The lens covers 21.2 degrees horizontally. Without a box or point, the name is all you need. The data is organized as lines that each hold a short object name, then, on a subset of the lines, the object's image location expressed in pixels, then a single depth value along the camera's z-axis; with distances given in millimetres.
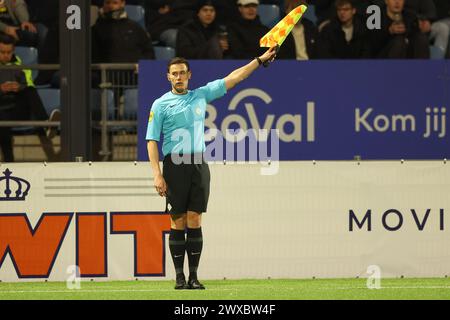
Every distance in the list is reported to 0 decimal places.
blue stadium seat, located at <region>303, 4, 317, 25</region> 15195
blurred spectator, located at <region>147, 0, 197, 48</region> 15188
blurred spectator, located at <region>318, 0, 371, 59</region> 13562
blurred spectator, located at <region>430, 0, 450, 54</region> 14944
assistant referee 9719
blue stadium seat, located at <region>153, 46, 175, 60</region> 14852
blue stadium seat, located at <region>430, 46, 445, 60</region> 14789
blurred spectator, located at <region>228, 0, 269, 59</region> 13461
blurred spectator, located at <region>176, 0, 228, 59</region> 13250
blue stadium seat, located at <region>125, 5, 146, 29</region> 15538
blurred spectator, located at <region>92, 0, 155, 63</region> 13641
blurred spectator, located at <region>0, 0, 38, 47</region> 14945
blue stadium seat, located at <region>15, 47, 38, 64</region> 15047
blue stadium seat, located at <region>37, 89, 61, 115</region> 14445
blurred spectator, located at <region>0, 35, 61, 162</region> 13664
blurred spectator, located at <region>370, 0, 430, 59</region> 13578
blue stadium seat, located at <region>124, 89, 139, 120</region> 13328
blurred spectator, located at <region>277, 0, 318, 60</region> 13195
